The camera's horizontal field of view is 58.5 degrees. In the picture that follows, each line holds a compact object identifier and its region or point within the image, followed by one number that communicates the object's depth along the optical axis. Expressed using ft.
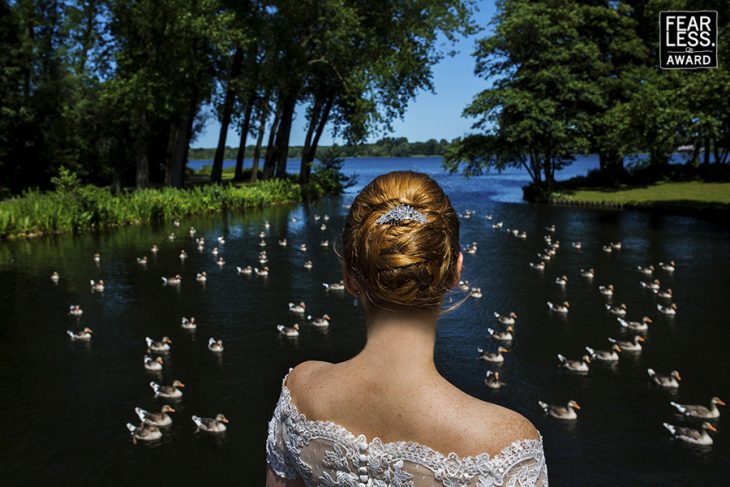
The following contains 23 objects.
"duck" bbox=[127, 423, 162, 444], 39.22
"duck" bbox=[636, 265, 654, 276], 78.84
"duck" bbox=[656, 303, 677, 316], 63.05
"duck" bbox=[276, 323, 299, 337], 58.39
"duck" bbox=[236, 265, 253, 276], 82.12
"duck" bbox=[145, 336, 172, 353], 53.93
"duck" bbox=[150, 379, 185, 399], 45.17
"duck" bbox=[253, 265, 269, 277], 81.30
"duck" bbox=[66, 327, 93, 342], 57.00
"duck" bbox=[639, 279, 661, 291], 70.90
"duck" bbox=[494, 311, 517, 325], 60.23
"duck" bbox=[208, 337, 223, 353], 53.69
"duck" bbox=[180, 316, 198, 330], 60.29
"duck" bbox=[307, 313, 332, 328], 61.21
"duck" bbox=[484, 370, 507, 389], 46.40
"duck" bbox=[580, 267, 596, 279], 77.77
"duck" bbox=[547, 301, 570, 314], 64.85
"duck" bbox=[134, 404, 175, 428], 40.61
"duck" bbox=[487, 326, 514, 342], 55.83
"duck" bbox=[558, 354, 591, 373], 49.29
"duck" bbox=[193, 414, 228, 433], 40.11
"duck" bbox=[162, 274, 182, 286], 77.20
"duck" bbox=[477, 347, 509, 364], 50.83
